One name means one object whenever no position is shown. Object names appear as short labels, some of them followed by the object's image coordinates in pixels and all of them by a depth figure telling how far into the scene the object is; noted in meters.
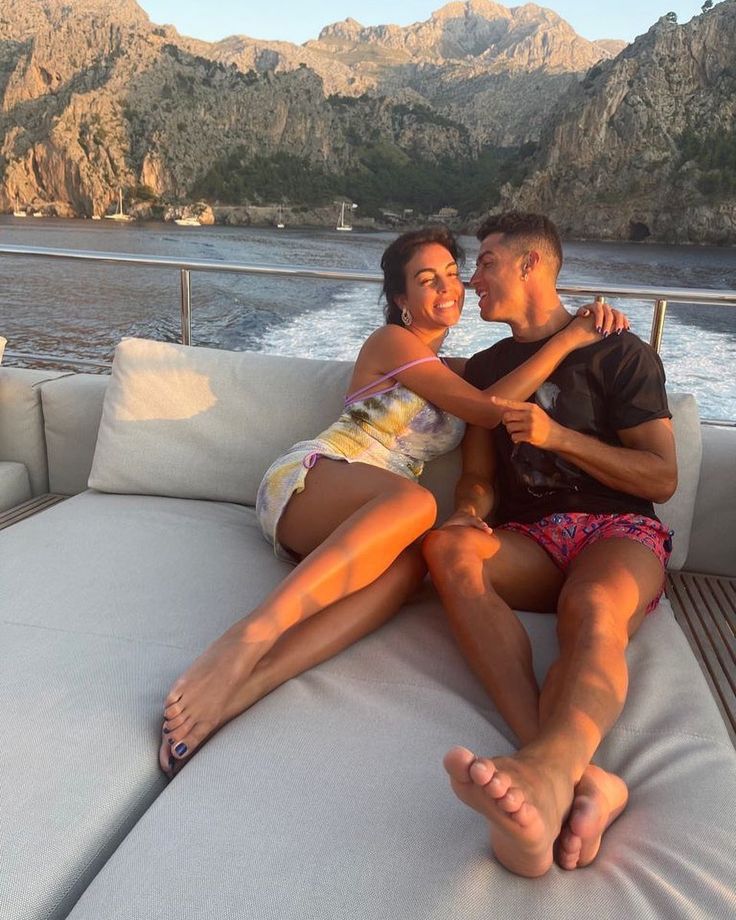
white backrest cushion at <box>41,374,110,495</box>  2.10
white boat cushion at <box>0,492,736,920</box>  0.74
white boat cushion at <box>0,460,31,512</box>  2.02
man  0.80
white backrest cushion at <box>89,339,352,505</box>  1.82
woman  1.08
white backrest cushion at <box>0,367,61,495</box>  2.10
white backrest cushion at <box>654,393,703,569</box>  1.63
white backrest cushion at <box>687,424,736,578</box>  1.71
